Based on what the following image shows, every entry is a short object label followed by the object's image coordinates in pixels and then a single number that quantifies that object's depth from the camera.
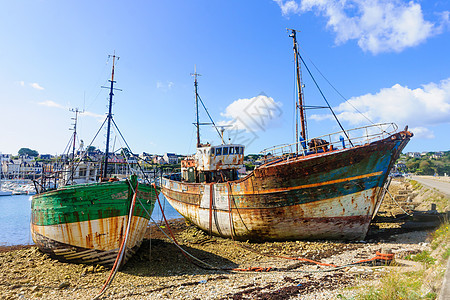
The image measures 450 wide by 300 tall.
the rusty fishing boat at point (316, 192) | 11.97
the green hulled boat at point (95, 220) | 9.94
